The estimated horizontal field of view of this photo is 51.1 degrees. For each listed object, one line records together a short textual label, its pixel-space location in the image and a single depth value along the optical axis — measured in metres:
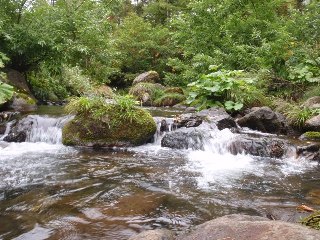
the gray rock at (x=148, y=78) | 17.66
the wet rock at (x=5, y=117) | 8.53
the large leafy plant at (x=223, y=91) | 10.20
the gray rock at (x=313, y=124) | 8.02
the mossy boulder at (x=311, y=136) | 7.63
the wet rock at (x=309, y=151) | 6.50
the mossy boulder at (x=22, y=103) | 10.46
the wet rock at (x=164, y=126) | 8.46
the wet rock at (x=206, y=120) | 8.39
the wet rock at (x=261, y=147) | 6.84
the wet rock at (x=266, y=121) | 8.64
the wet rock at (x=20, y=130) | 8.06
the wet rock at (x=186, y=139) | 7.56
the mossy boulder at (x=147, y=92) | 15.24
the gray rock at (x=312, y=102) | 9.10
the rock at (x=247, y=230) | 2.19
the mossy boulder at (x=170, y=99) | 14.40
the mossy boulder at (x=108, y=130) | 7.46
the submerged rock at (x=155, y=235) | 2.57
